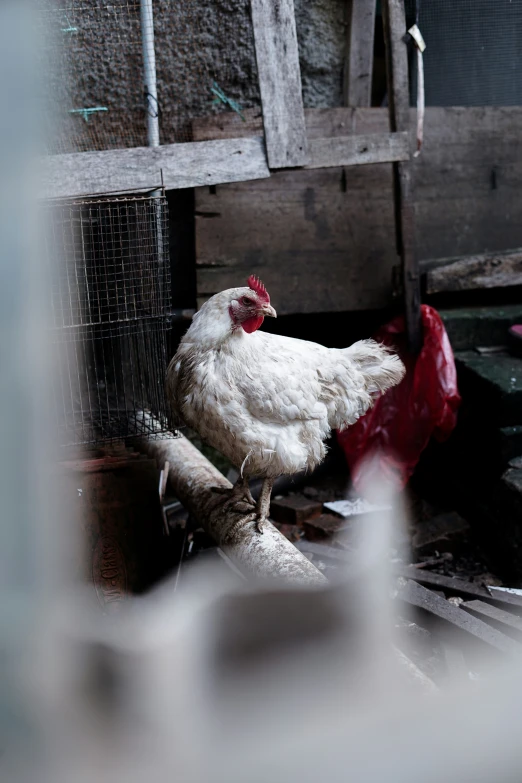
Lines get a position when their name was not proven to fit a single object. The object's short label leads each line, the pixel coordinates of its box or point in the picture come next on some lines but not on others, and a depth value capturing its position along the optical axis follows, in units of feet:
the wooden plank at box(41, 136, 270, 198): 7.65
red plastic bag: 10.02
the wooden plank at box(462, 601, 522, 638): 7.02
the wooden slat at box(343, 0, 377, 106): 11.26
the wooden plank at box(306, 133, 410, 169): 8.55
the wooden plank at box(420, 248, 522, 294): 10.85
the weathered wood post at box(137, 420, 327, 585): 5.64
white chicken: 6.62
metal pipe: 7.95
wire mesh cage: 8.18
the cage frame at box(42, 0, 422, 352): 7.69
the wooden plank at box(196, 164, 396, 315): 10.89
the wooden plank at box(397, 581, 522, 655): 6.64
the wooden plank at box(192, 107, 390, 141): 10.69
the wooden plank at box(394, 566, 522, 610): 7.96
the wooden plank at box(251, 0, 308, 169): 7.72
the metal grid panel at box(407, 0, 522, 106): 9.79
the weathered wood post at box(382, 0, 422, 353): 9.30
